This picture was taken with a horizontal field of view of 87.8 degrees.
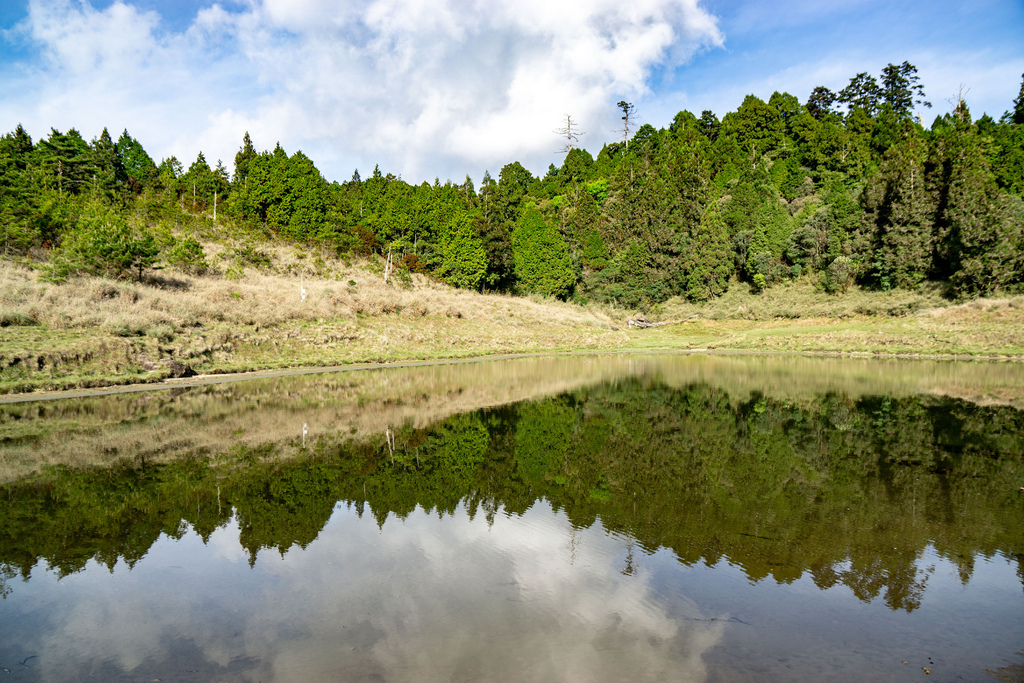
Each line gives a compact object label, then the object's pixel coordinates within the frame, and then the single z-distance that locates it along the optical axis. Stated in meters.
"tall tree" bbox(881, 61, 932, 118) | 82.19
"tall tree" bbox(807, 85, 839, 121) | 88.14
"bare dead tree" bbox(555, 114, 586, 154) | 88.75
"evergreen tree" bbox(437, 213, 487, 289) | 55.69
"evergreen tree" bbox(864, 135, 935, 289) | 45.50
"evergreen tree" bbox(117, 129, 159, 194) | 77.06
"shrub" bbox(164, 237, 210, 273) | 38.91
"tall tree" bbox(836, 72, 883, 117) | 83.94
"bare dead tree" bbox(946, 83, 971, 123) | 48.75
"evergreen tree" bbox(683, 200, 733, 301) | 58.25
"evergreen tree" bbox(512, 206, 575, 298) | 59.19
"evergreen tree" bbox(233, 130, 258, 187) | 77.19
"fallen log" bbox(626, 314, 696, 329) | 56.39
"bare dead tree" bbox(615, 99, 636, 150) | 95.88
